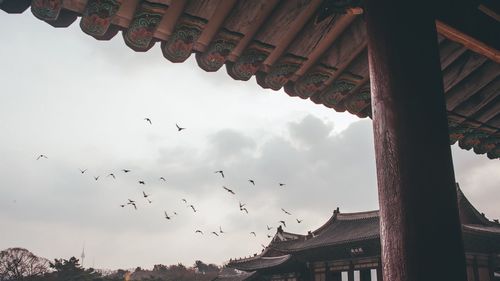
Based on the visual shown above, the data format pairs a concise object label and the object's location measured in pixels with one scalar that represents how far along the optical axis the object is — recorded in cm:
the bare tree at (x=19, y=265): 5406
